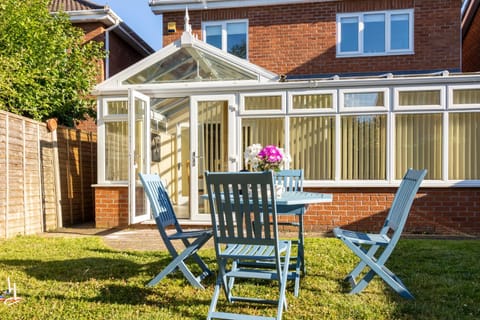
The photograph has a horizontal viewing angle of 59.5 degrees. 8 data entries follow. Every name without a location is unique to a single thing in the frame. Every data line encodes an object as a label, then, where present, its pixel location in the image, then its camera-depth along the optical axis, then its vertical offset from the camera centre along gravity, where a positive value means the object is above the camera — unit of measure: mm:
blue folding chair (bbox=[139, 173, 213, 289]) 3812 -720
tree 7148 +1803
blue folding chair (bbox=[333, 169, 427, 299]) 3529 -751
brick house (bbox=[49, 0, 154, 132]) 10789 +3547
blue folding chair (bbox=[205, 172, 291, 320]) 2987 -458
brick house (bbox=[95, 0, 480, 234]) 6898 +467
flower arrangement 4027 +1
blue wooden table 3499 -373
